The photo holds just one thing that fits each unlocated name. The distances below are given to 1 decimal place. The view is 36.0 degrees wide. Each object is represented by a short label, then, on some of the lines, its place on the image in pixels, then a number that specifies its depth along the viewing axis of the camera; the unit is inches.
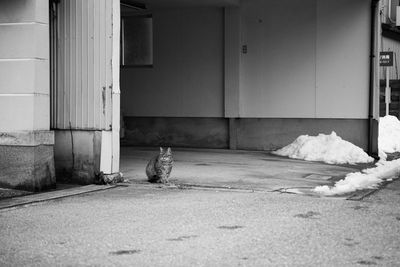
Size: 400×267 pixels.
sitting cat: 410.3
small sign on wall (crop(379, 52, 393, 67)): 726.4
